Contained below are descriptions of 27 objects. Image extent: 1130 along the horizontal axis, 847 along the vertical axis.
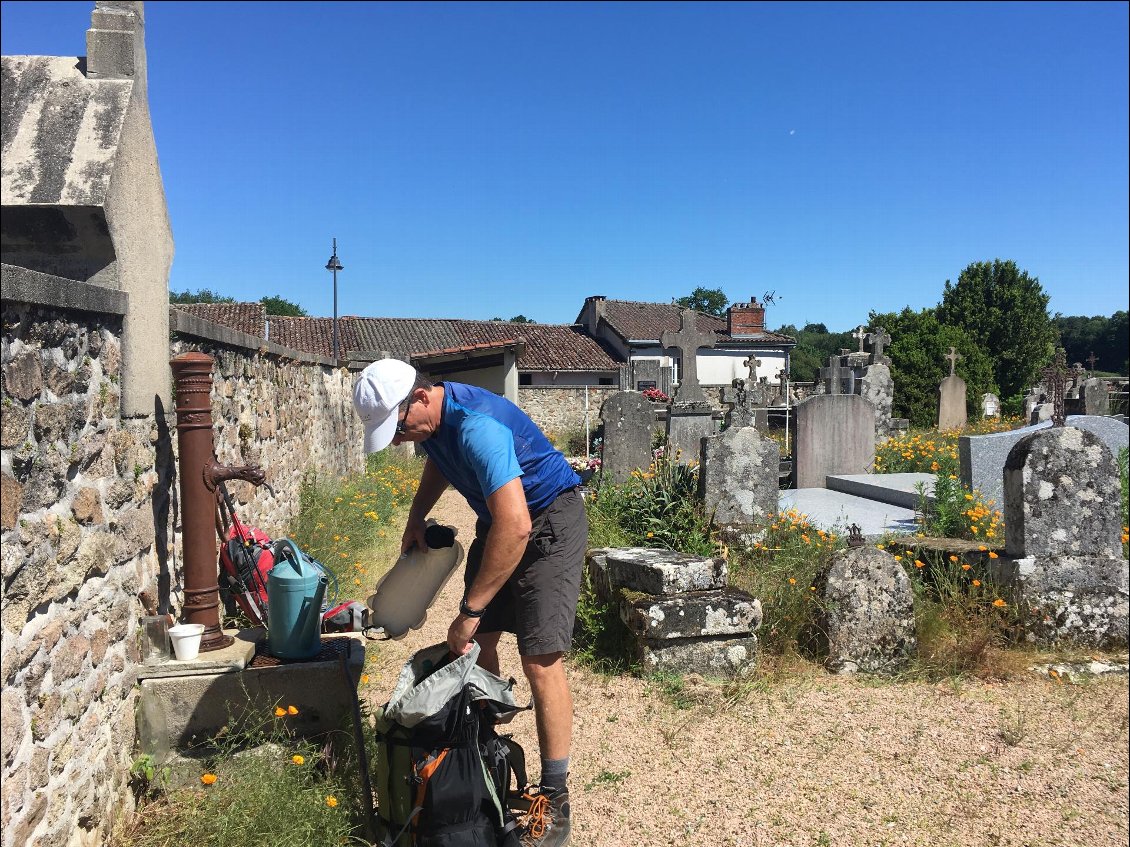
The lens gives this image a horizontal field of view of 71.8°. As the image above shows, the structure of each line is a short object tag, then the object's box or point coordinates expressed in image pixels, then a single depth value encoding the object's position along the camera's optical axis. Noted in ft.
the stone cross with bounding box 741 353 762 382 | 56.34
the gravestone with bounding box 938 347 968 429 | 57.11
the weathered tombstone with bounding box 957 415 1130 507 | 25.46
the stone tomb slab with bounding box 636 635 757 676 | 13.83
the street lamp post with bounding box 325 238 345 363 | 66.90
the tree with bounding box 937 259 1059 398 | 110.42
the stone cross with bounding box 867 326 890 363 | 53.62
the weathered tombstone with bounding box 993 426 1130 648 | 15.10
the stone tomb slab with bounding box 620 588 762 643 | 13.74
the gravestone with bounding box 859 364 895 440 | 49.67
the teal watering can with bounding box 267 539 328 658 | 10.03
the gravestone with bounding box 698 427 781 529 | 21.66
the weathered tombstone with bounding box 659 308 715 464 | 34.40
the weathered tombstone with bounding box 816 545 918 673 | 14.07
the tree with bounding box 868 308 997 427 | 68.69
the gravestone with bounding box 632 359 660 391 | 75.19
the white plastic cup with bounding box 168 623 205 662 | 9.83
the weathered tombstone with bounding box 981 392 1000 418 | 64.95
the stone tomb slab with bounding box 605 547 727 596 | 14.10
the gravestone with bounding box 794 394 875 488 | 31.19
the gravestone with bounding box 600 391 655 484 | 30.91
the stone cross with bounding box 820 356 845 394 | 46.32
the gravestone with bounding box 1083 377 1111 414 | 39.37
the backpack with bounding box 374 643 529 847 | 7.62
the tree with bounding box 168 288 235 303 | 166.36
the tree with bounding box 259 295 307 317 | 182.71
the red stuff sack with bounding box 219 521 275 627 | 12.31
